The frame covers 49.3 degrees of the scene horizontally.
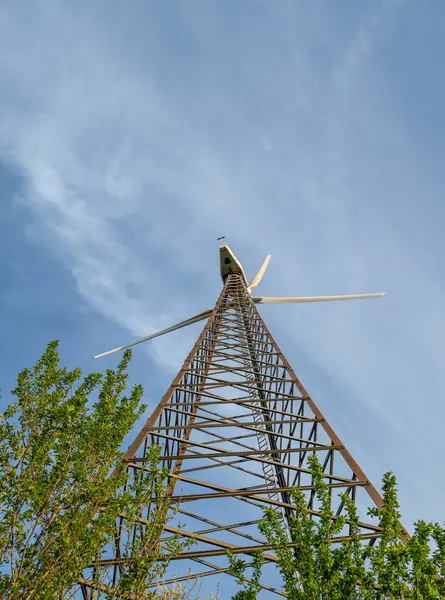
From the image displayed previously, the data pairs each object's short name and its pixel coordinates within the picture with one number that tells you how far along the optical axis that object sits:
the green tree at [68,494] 4.75
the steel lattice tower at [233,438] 5.96
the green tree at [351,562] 4.21
